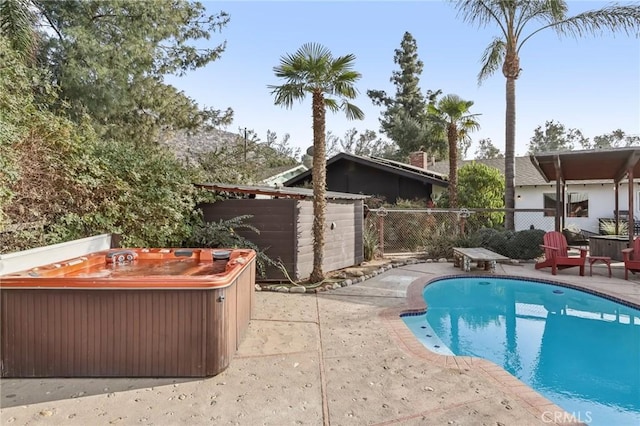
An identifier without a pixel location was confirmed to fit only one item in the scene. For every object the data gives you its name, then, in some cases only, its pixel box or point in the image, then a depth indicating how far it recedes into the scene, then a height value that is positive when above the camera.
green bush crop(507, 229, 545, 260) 10.74 -0.79
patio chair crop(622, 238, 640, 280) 8.22 -0.97
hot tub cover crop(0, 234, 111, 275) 3.81 -0.43
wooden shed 7.66 -0.03
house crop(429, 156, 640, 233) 15.75 +0.78
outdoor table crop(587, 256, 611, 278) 8.50 -1.00
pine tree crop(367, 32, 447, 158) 28.91 +10.02
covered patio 9.03 +1.52
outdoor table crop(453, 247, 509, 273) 8.66 -0.96
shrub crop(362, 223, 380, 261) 10.70 -0.70
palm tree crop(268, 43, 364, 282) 6.96 +2.57
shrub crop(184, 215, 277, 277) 7.43 -0.39
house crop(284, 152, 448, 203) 15.41 +1.79
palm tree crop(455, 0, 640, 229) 10.93 +6.08
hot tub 3.46 -1.03
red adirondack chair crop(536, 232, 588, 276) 8.68 -0.92
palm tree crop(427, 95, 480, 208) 12.51 +3.46
